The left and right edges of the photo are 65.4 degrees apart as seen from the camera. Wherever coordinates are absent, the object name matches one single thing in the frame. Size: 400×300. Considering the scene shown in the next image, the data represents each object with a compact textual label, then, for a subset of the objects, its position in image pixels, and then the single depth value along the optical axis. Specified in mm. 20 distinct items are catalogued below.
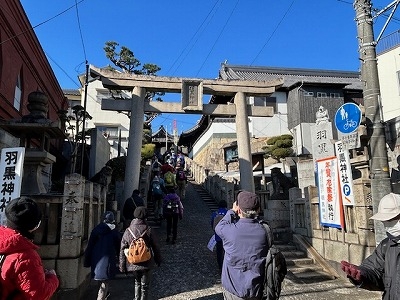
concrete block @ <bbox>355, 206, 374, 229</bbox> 7098
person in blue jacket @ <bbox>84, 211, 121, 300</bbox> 5155
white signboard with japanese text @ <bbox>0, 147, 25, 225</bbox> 5734
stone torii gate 11672
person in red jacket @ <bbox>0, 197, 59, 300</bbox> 1965
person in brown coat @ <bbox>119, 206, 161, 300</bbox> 5078
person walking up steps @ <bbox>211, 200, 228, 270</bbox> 7194
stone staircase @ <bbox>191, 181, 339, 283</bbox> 7449
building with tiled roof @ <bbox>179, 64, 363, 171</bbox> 25109
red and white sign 7957
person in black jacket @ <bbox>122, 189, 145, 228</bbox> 8625
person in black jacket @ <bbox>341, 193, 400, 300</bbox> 2492
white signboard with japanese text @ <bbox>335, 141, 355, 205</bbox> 7665
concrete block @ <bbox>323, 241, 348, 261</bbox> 7690
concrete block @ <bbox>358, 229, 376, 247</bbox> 7039
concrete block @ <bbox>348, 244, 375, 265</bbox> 7025
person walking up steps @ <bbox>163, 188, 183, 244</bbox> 9320
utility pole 5316
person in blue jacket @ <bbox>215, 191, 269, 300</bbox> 3268
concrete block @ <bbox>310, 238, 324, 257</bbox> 8484
